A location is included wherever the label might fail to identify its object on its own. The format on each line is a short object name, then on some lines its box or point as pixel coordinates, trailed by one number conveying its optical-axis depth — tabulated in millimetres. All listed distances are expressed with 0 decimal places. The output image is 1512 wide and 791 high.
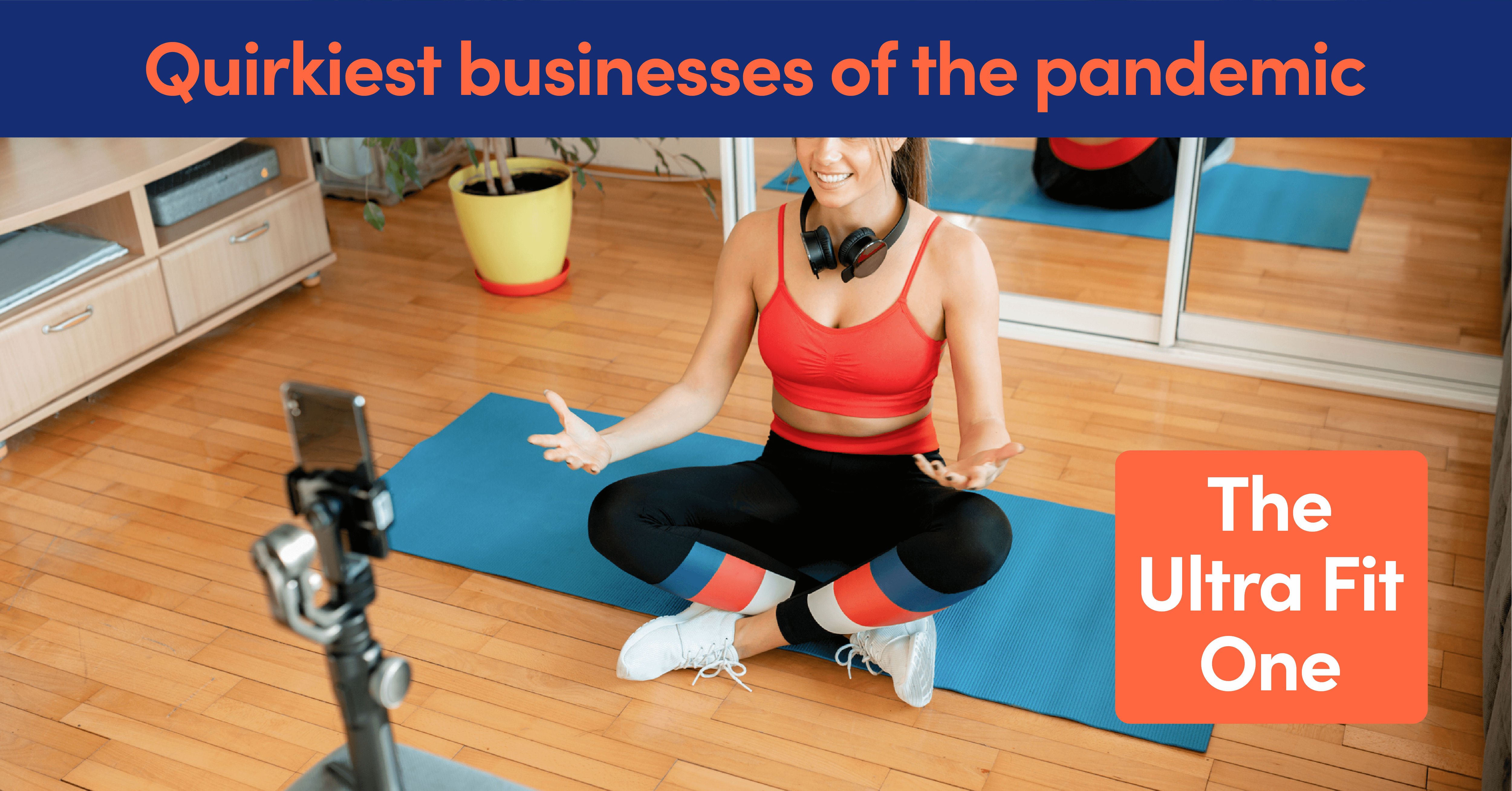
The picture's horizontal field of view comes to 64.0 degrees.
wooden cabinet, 2447
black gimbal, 821
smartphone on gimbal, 852
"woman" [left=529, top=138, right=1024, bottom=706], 1681
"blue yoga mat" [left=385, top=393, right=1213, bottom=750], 1831
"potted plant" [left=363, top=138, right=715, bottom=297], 3074
